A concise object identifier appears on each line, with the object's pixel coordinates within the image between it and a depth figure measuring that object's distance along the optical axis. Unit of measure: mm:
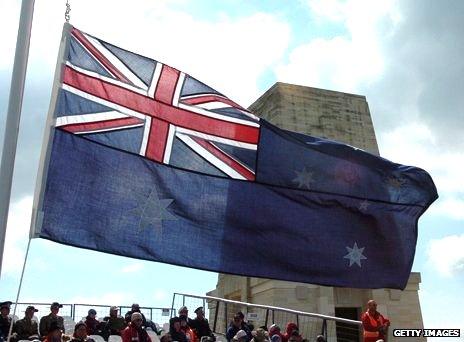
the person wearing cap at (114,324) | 13078
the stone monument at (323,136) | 21000
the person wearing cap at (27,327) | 11375
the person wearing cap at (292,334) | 12789
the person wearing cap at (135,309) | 13778
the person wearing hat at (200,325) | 13289
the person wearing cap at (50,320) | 11283
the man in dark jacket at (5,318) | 11086
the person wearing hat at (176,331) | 12047
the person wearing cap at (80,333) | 9445
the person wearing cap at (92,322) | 12869
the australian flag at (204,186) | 7094
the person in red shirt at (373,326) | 11031
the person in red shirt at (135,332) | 10492
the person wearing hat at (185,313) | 13195
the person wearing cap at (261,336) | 11367
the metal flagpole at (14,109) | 5211
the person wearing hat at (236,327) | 13316
